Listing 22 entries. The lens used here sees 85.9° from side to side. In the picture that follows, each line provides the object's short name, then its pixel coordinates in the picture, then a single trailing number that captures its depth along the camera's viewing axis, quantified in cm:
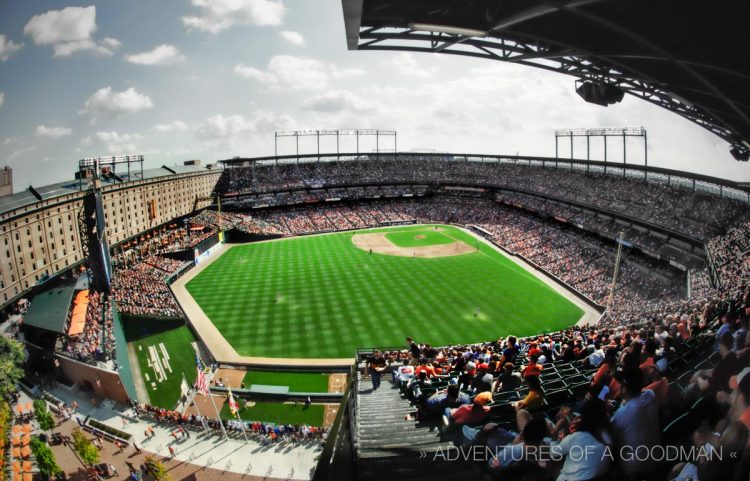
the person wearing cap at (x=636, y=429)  337
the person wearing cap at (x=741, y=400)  287
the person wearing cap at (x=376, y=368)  1261
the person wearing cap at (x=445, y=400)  674
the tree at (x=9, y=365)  2006
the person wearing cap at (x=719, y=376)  393
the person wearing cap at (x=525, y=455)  378
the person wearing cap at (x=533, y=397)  582
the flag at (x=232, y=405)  1847
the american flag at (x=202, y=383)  1834
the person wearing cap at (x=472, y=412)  575
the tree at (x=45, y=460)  1530
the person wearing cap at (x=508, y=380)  781
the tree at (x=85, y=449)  1552
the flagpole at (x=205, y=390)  1780
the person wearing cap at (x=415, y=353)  1327
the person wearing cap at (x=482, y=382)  763
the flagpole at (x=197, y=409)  1852
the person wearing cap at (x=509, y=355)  980
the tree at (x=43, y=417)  1788
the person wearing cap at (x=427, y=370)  1020
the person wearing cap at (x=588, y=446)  332
